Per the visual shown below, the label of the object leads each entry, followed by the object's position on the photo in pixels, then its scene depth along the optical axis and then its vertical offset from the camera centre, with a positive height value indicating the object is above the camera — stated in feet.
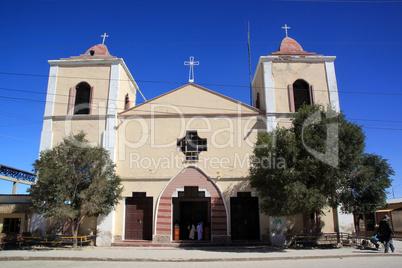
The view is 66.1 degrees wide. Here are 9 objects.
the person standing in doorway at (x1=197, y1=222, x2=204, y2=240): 58.13 -2.88
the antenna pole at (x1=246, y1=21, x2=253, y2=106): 77.97 +38.03
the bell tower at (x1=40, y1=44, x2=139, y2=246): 61.52 +23.43
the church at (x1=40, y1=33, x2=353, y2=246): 56.85 +14.64
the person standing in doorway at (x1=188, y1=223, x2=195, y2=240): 59.36 -3.30
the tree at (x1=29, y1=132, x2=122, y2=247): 48.75 +5.12
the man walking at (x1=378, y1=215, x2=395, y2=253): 42.54 -2.74
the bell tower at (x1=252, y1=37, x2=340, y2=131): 61.72 +26.19
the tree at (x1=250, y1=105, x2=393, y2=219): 45.03 +6.70
